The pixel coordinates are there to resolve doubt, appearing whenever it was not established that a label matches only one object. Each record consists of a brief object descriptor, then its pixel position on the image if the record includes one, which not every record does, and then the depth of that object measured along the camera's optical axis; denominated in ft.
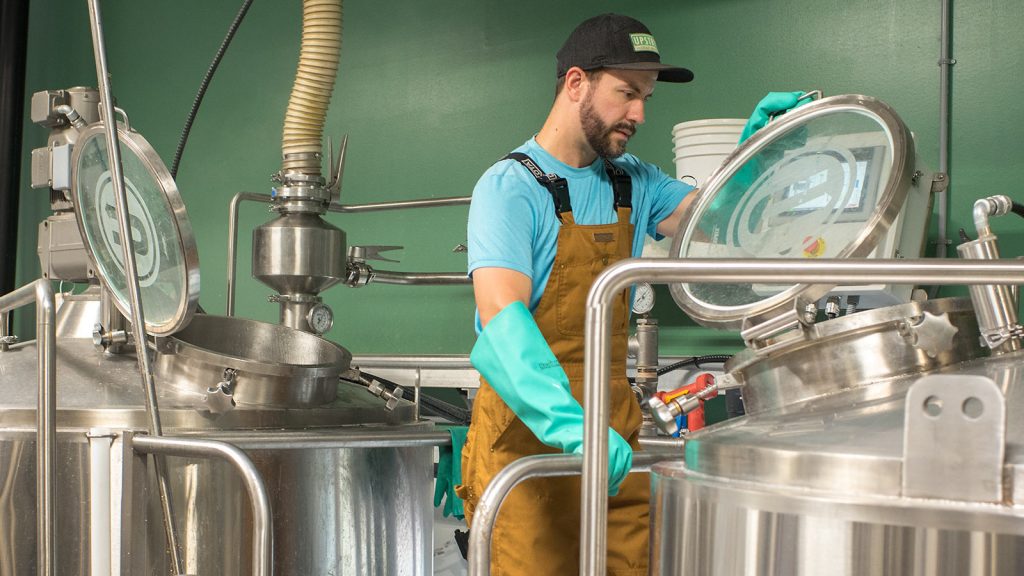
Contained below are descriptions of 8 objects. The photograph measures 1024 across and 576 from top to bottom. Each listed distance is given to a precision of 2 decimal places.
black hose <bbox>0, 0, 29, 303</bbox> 14.07
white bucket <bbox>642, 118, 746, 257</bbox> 8.28
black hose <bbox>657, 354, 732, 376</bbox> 8.86
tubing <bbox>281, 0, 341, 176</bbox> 8.61
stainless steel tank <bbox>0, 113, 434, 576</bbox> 6.22
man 5.55
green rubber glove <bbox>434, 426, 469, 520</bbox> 7.43
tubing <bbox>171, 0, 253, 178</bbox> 9.44
